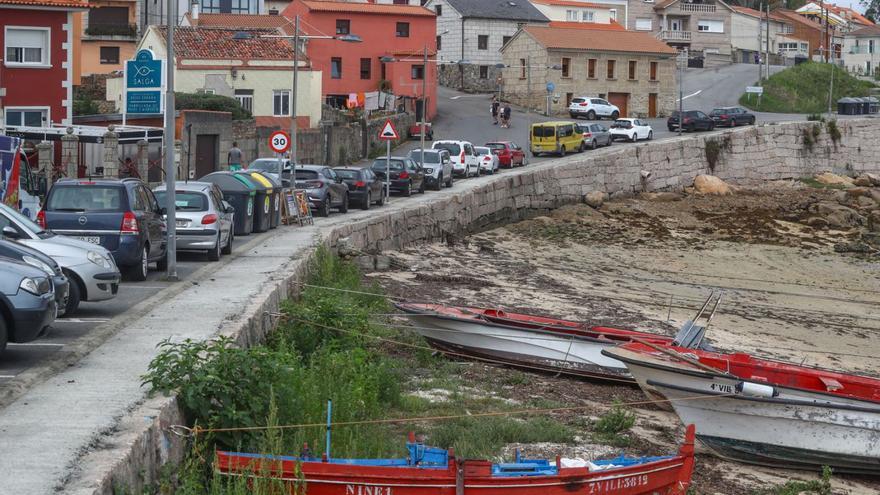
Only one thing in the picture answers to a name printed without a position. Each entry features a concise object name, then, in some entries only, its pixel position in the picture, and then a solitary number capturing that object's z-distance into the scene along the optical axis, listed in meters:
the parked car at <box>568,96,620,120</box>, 76.25
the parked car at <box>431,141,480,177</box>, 53.97
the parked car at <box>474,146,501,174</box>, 55.69
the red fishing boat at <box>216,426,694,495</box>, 10.37
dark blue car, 20.58
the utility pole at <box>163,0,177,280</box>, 21.67
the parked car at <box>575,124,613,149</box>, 64.06
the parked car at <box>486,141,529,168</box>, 57.97
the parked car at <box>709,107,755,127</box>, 71.75
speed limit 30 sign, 35.03
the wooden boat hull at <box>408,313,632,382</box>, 19.75
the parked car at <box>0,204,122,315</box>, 16.42
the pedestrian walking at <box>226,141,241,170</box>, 42.20
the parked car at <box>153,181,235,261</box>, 25.05
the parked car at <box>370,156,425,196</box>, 46.41
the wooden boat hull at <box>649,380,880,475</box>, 15.84
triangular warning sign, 40.63
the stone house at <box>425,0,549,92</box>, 89.56
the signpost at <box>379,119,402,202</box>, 40.61
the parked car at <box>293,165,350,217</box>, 38.22
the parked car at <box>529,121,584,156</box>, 62.31
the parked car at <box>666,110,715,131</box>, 70.19
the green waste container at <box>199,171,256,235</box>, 31.00
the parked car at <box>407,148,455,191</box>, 48.62
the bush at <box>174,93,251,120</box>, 52.66
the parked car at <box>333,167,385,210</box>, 40.50
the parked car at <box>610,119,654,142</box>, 66.62
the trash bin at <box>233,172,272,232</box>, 32.03
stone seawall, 9.55
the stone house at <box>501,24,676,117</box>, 79.75
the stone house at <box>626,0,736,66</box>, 111.88
